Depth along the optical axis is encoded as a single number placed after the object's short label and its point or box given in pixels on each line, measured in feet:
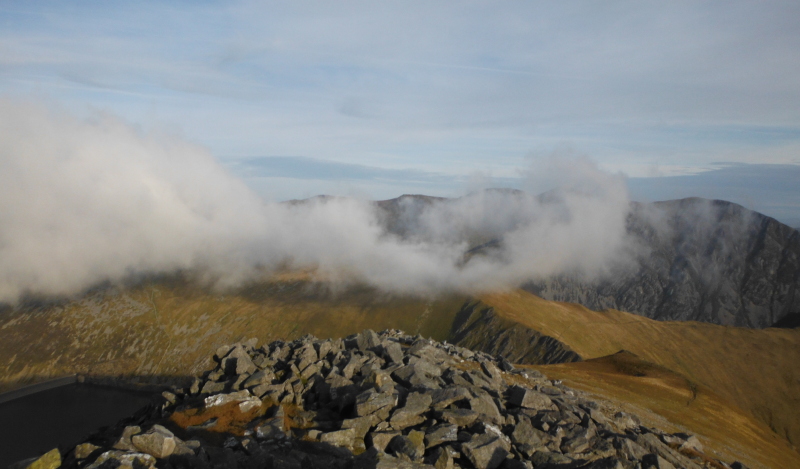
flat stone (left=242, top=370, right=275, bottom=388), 98.27
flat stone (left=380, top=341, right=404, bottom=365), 114.11
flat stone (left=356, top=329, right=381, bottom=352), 125.08
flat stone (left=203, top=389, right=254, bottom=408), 89.39
